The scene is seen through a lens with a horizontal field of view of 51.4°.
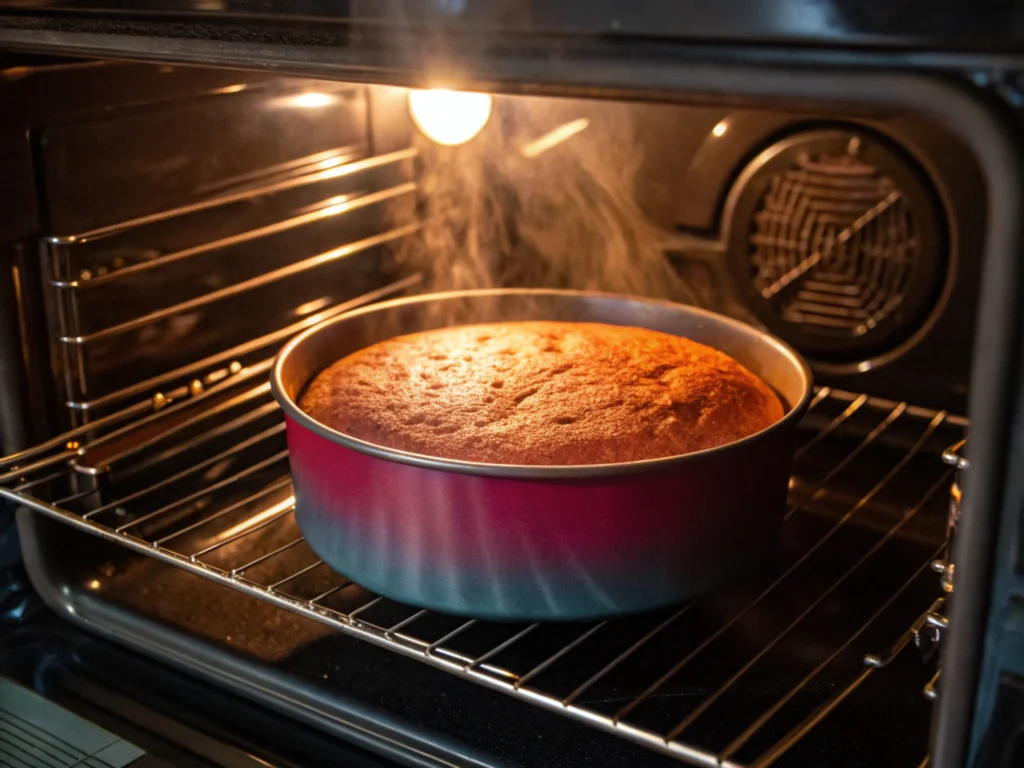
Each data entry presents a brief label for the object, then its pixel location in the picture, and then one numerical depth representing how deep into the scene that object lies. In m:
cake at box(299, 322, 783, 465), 0.84
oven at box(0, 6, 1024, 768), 0.55
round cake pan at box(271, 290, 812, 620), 0.75
